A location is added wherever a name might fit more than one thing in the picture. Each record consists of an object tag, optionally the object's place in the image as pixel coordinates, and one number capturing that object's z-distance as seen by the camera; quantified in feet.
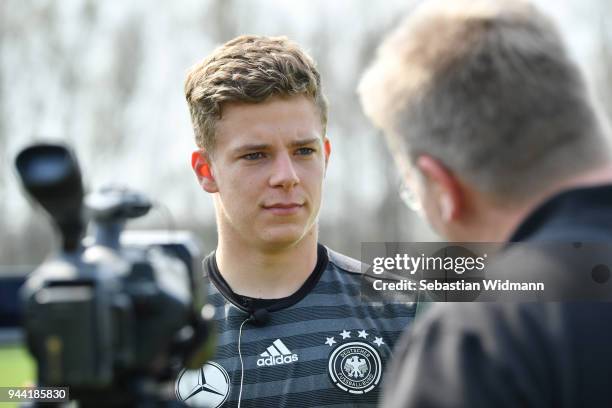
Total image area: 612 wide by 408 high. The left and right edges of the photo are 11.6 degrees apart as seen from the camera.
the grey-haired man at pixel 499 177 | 9.27
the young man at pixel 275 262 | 11.87
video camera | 10.41
